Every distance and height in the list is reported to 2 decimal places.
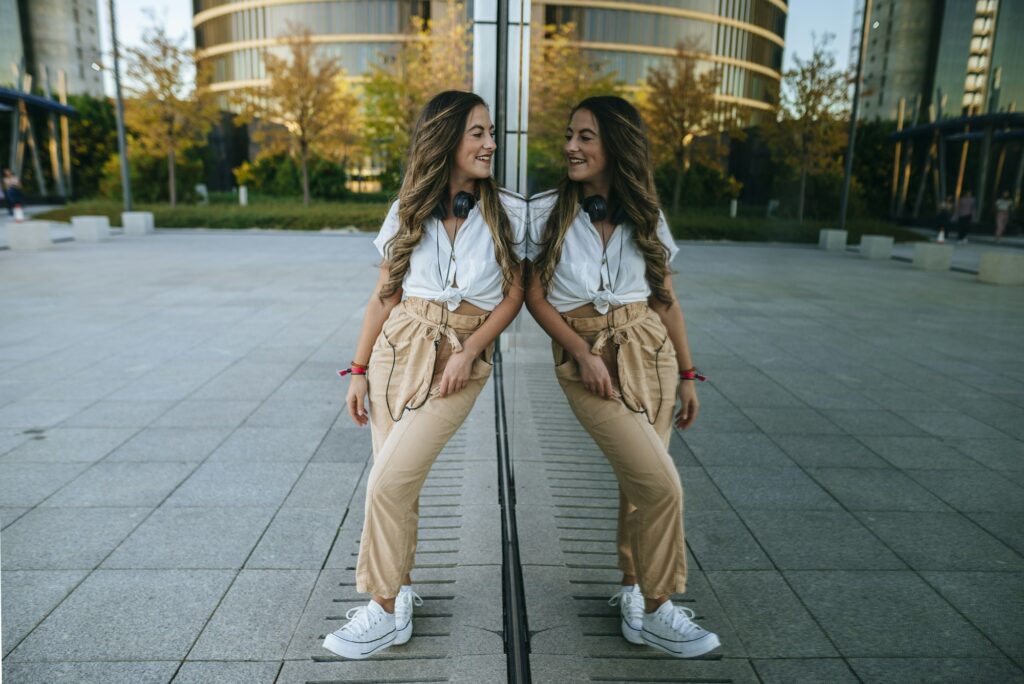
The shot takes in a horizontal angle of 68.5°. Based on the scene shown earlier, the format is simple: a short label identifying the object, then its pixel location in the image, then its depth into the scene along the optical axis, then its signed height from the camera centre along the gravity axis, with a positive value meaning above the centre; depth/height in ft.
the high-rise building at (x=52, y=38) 93.04 +17.63
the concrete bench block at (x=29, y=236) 56.54 -4.74
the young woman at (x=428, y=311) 8.28 -1.43
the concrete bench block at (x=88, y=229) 66.95 -4.88
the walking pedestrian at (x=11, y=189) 86.99 -2.02
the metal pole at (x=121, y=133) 77.05 +4.27
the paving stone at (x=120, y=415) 17.37 -5.64
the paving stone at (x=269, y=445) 15.49 -5.61
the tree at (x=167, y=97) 100.99 +10.49
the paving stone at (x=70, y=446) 15.14 -5.62
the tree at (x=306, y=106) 108.27 +10.53
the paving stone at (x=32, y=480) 13.21 -5.60
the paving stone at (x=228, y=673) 8.43 -5.52
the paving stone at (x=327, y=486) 13.24 -5.57
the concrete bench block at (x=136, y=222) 76.38 -4.75
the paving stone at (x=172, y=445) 15.35 -5.61
